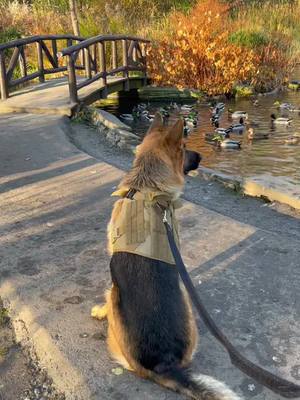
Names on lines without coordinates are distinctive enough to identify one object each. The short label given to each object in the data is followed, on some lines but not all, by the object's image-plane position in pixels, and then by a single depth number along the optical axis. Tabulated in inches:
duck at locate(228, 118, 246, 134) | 468.0
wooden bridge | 449.1
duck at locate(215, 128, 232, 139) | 440.1
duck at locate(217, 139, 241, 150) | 408.2
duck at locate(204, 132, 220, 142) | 433.8
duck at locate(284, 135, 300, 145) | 419.5
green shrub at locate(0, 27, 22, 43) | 822.5
